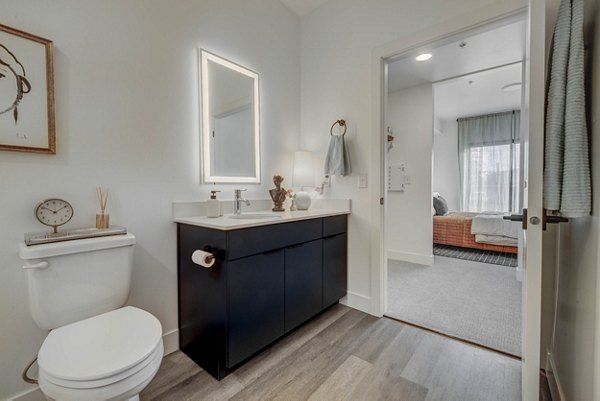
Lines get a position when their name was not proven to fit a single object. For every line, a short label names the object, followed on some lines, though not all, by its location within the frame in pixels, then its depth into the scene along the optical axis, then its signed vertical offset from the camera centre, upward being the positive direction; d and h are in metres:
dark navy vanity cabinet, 1.40 -0.56
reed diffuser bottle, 1.37 -0.10
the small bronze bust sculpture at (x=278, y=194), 2.20 -0.01
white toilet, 0.85 -0.54
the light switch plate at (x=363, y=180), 2.17 +0.10
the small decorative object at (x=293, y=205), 2.28 -0.11
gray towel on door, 0.93 +0.24
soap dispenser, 1.74 -0.09
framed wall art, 1.15 +0.45
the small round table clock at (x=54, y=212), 1.22 -0.09
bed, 4.00 -0.65
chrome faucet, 1.94 -0.05
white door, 0.97 +0.00
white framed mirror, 1.86 +0.55
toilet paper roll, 1.36 -0.33
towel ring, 2.29 +0.59
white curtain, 5.32 +0.65
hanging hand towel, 2.19 +0.29
